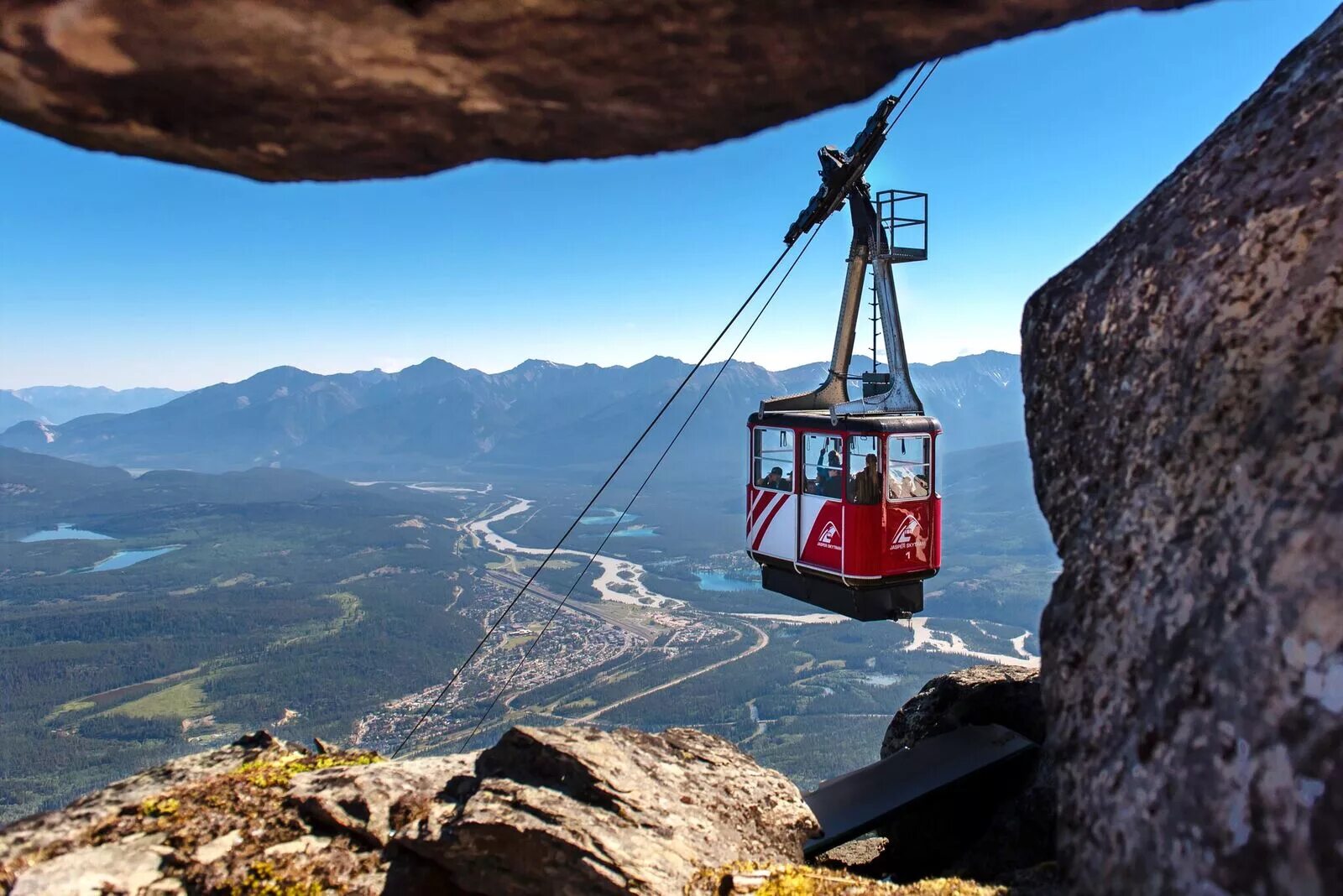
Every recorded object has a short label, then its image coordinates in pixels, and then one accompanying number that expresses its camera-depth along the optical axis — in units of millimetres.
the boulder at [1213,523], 2734
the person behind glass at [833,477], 13281
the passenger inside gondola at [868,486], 12969
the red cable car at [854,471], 13008
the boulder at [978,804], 7207
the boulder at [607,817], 5973
